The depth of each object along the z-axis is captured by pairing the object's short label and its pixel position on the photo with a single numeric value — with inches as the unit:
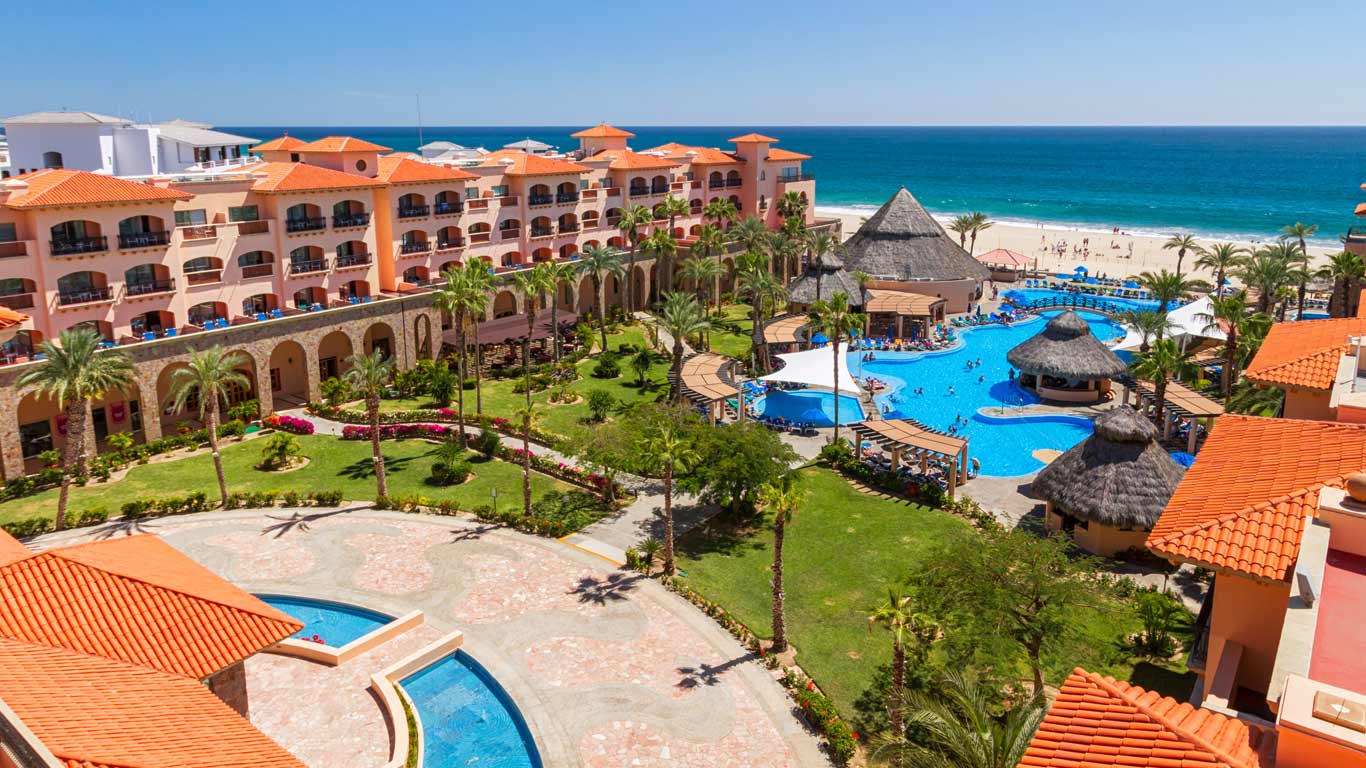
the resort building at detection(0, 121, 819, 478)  1711.4
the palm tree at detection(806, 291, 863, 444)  1766.7
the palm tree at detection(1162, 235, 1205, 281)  3232.0
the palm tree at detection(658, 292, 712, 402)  1975.9
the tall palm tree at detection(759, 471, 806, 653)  1113.6
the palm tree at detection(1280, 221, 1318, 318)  2496.3
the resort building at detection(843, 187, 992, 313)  3105.3
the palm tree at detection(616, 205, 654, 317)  2765.7
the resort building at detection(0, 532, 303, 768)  582.6
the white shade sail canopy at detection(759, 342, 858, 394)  1957.4
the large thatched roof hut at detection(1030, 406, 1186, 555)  1400.1
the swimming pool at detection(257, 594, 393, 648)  1172.5
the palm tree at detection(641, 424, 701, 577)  1286.9
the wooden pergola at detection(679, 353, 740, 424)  2037.4
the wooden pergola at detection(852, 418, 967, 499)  1673.2
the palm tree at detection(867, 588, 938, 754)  914.1
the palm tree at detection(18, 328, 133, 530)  1401.3
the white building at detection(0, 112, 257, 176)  2753.4
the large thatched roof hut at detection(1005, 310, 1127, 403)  2176.4
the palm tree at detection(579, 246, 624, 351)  2504.9
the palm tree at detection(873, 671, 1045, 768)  604.1
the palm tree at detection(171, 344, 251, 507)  1523.1
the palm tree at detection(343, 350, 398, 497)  1505.9
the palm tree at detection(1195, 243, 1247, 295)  2770.7
